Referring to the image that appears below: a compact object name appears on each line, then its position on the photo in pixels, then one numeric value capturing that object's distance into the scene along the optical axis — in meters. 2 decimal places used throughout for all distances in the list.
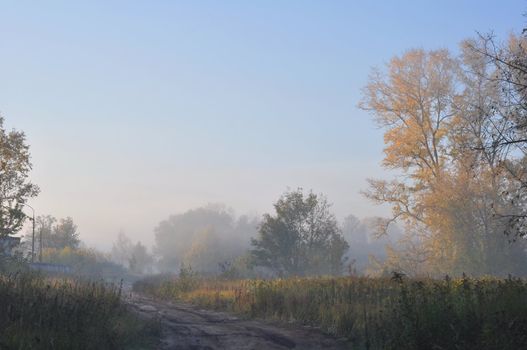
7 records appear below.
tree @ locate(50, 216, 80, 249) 88.12
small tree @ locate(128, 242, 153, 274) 148.12
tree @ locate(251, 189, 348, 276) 48.15
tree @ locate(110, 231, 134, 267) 188.19
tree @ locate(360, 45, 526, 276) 36.72
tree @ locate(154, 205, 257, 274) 88.25
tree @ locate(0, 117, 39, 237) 30.44
